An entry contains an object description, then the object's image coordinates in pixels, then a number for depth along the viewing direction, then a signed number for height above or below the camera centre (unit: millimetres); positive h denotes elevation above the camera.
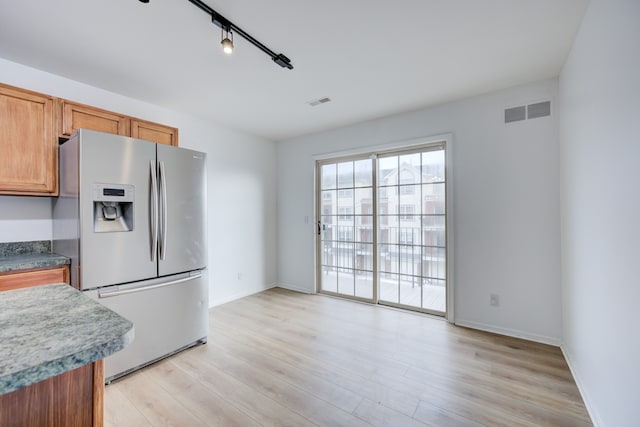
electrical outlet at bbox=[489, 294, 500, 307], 2927 -925
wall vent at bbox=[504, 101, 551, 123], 2688 +1030
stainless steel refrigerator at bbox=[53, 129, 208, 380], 2072 -159
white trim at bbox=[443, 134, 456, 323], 3186 -139
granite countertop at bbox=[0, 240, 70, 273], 1917 -327
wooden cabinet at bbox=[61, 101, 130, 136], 2314 +864
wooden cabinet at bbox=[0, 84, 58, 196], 2057 +565
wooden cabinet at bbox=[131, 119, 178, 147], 2734 +874
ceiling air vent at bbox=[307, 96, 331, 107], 3135 +1319
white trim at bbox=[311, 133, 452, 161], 3286 +913
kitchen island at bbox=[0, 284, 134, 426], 613 -327
